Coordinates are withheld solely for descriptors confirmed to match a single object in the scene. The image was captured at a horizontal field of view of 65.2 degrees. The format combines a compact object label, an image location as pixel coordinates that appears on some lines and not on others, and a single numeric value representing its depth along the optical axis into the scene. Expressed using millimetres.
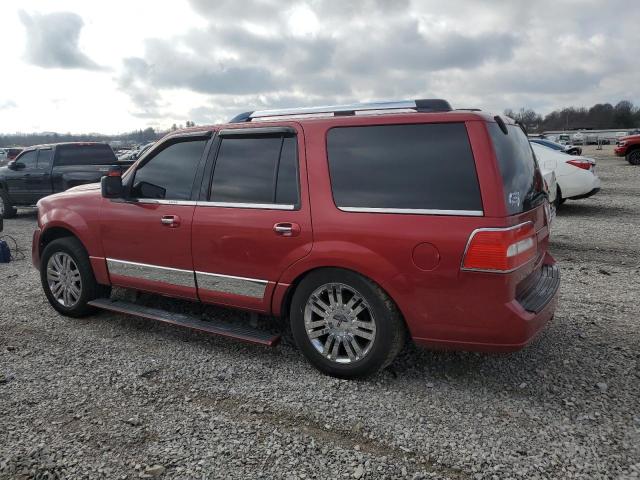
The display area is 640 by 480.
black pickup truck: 11594
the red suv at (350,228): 3006
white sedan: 10656
